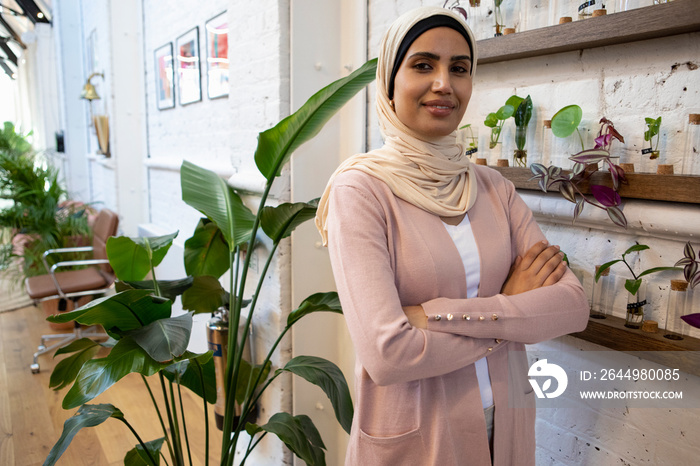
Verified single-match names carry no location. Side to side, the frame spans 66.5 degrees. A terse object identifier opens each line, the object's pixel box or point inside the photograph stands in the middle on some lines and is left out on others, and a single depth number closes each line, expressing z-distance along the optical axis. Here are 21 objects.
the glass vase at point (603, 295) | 1.44
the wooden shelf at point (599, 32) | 1.16
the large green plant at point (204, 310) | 1.43
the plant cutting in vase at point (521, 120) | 1.52
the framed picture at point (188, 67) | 3.91
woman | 1.12
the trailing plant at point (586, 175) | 1.28
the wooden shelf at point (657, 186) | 1.17
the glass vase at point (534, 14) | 1.52
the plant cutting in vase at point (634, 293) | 1.31
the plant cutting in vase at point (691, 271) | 1.16
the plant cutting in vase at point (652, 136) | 1.26
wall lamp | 5.68
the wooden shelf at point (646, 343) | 1.22
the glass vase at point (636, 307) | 1.34
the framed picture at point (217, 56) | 3.50
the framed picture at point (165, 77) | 4.43
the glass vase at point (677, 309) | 1.27
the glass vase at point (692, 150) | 1.24
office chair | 4.29
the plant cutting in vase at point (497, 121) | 1.53
